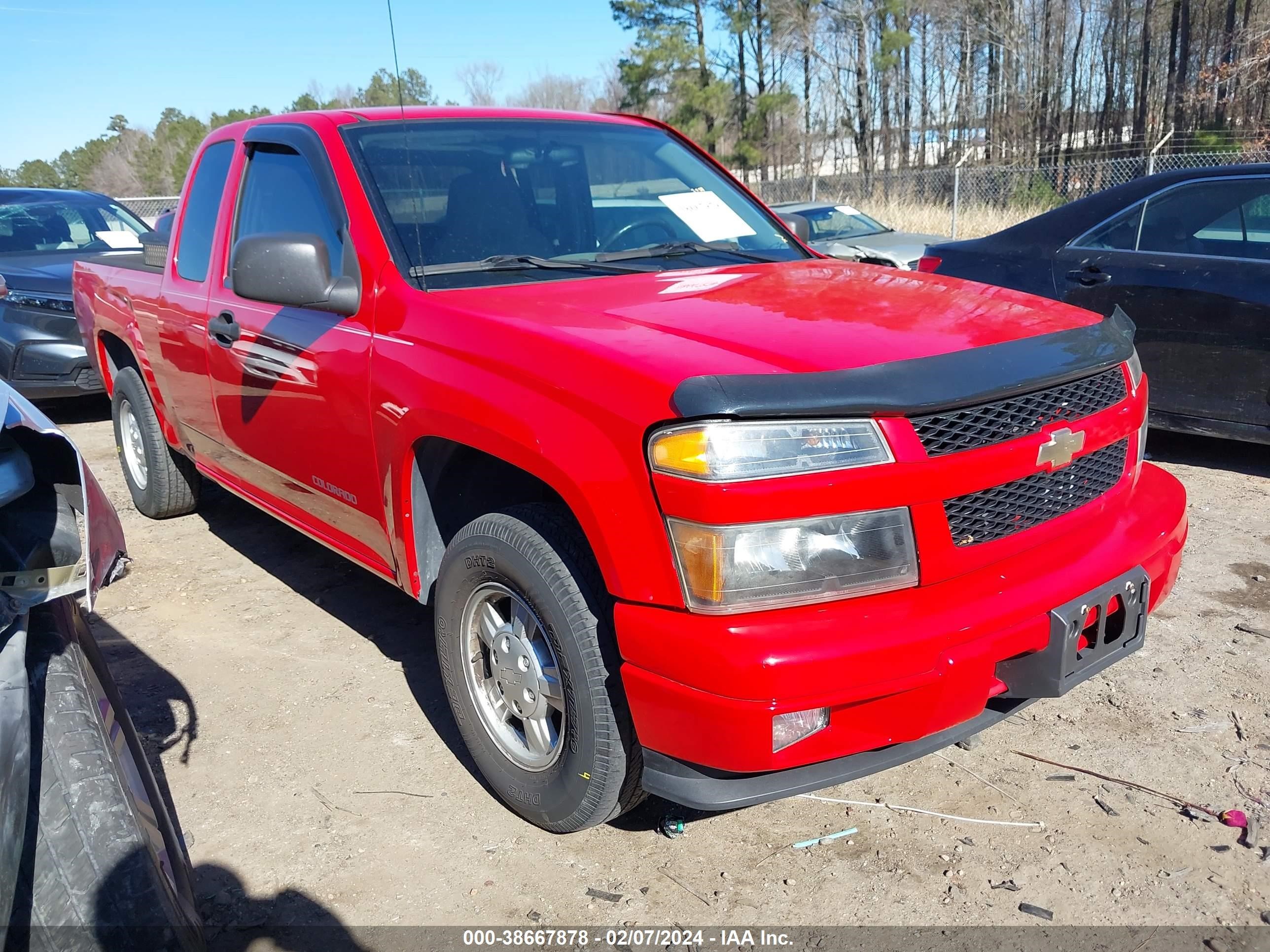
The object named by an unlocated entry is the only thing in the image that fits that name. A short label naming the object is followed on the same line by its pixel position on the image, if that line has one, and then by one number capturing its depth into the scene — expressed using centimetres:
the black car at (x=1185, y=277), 489
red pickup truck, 200
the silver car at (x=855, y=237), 1150
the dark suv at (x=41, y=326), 752
